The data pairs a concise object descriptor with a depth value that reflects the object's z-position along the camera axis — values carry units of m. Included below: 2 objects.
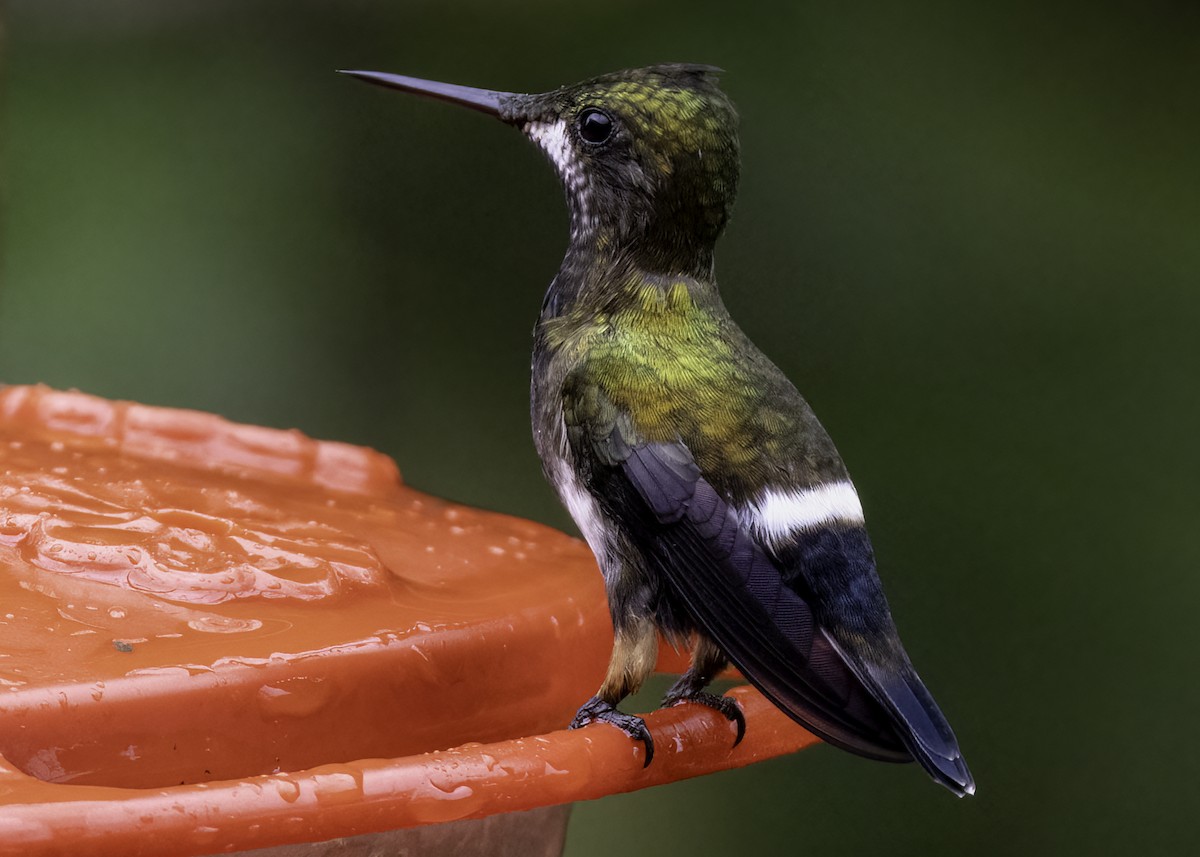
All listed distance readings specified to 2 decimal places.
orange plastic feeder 1.31
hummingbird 1.34
